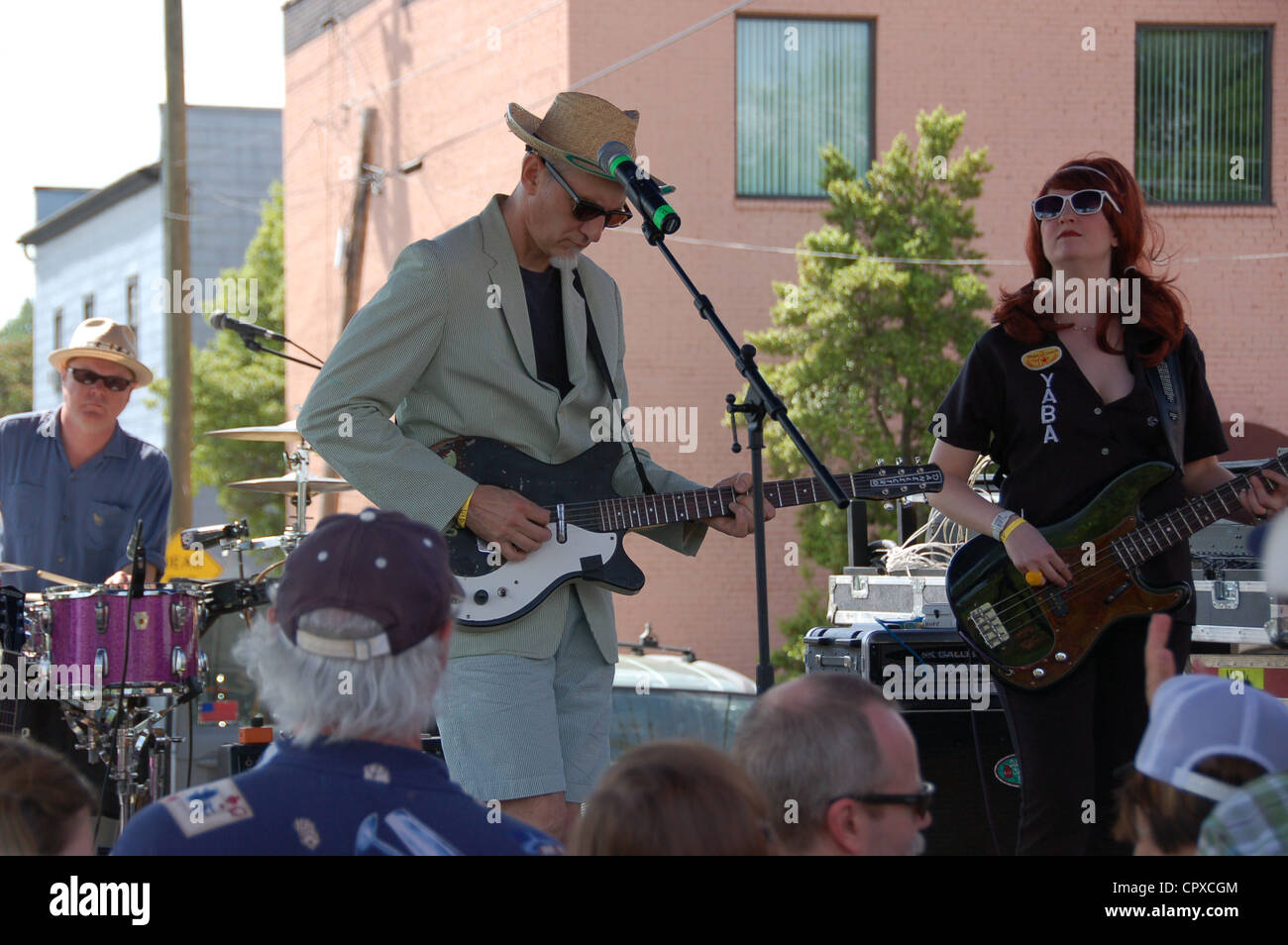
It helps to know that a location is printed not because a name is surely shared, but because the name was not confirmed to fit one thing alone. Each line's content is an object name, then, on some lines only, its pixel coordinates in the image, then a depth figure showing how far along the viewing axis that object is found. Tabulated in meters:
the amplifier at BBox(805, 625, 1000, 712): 4.77
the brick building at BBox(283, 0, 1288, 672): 14.37
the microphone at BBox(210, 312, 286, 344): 6.87
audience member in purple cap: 1.82
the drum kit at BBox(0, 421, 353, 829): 5.48
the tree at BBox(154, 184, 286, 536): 22.11
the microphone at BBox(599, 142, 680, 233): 3.21
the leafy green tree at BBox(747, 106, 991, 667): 12.55
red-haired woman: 3.49
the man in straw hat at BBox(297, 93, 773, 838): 3.26
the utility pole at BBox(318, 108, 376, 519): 17.97
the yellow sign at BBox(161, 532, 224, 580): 8.98
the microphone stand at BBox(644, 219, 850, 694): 3.17
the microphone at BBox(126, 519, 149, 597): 5.41
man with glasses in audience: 1.96
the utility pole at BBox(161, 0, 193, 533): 12.48
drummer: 5.86
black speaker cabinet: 4.68
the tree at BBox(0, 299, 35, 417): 34.38
